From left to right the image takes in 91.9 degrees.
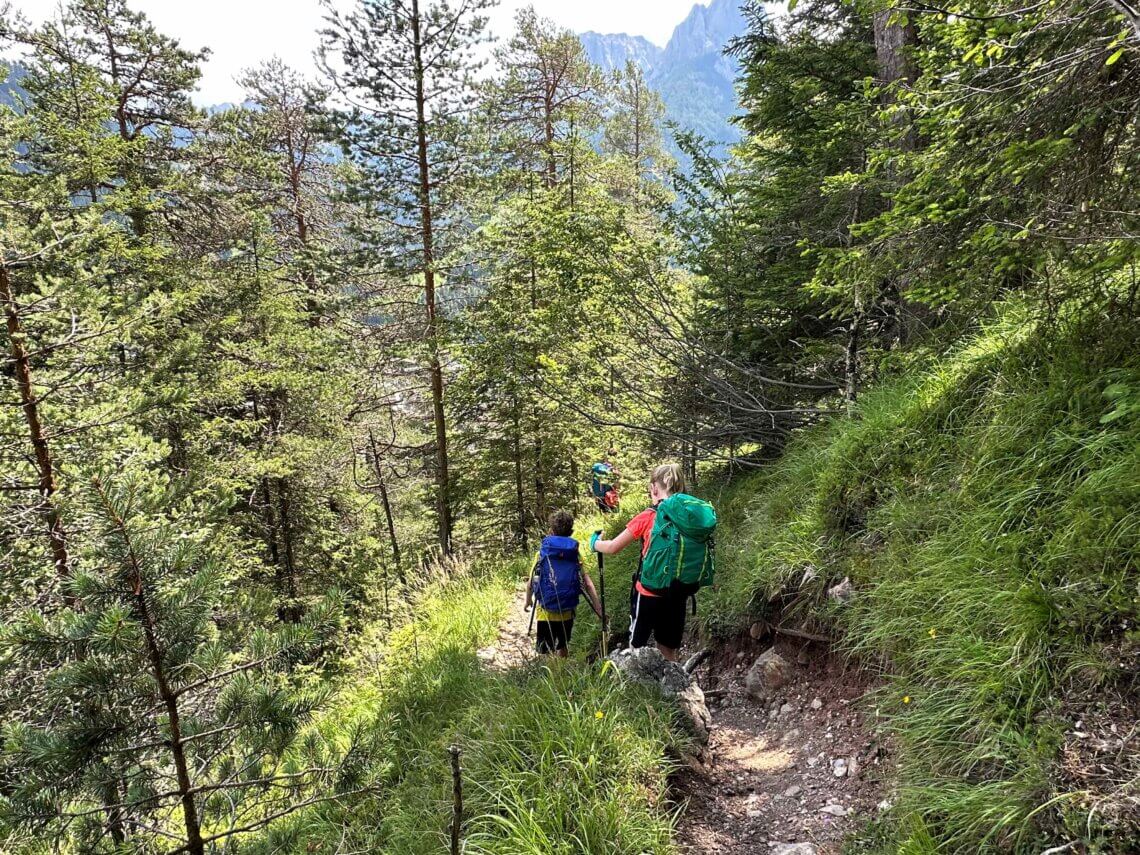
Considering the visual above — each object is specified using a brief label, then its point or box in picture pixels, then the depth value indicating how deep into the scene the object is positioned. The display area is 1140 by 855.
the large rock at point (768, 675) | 4.32
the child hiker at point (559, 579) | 5.20
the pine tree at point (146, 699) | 2.06
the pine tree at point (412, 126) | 11.05
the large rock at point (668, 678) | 3.83
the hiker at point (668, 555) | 4.27
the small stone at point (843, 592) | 3.95
